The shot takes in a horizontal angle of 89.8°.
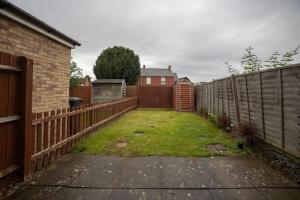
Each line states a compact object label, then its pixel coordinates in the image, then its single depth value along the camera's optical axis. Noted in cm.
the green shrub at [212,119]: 694
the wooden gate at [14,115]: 212
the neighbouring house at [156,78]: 3387
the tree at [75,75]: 1217
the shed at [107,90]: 1402
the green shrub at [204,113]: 861
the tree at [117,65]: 2211
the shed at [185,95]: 1218
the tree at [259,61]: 573
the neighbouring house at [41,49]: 284
